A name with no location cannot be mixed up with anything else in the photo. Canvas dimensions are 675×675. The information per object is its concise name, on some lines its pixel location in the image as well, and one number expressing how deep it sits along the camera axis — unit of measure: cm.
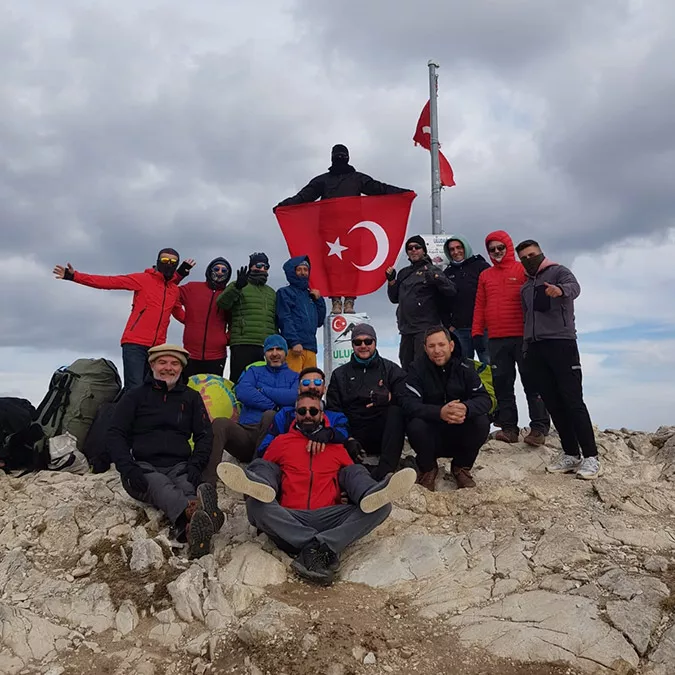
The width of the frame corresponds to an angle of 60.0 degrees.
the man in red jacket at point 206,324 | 793
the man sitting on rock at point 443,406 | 592
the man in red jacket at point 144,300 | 752
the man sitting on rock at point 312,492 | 455
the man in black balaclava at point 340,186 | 1012
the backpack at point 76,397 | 779
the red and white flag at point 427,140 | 1162
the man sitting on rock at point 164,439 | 520
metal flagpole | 1018
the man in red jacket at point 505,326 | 729
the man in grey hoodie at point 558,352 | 640
